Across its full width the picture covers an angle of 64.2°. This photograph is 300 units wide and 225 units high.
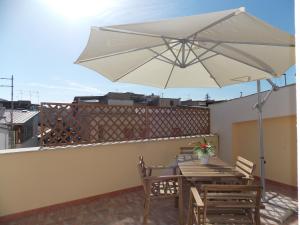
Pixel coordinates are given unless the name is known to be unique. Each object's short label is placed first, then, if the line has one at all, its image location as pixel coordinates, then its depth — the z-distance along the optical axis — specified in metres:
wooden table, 3.11
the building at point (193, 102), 13.81
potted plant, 3.78
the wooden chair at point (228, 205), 2.22
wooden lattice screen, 4.15
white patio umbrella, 2.41
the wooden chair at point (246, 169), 3.09
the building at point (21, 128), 11.16
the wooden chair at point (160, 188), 3.12
